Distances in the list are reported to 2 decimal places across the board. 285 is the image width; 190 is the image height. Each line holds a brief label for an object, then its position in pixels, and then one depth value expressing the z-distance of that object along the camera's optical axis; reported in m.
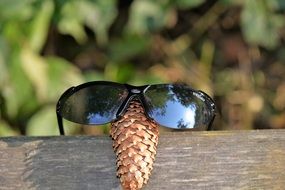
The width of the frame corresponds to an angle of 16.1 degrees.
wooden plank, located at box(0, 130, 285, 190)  0.88
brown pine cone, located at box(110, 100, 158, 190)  0.83
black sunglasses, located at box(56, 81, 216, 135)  0.88
